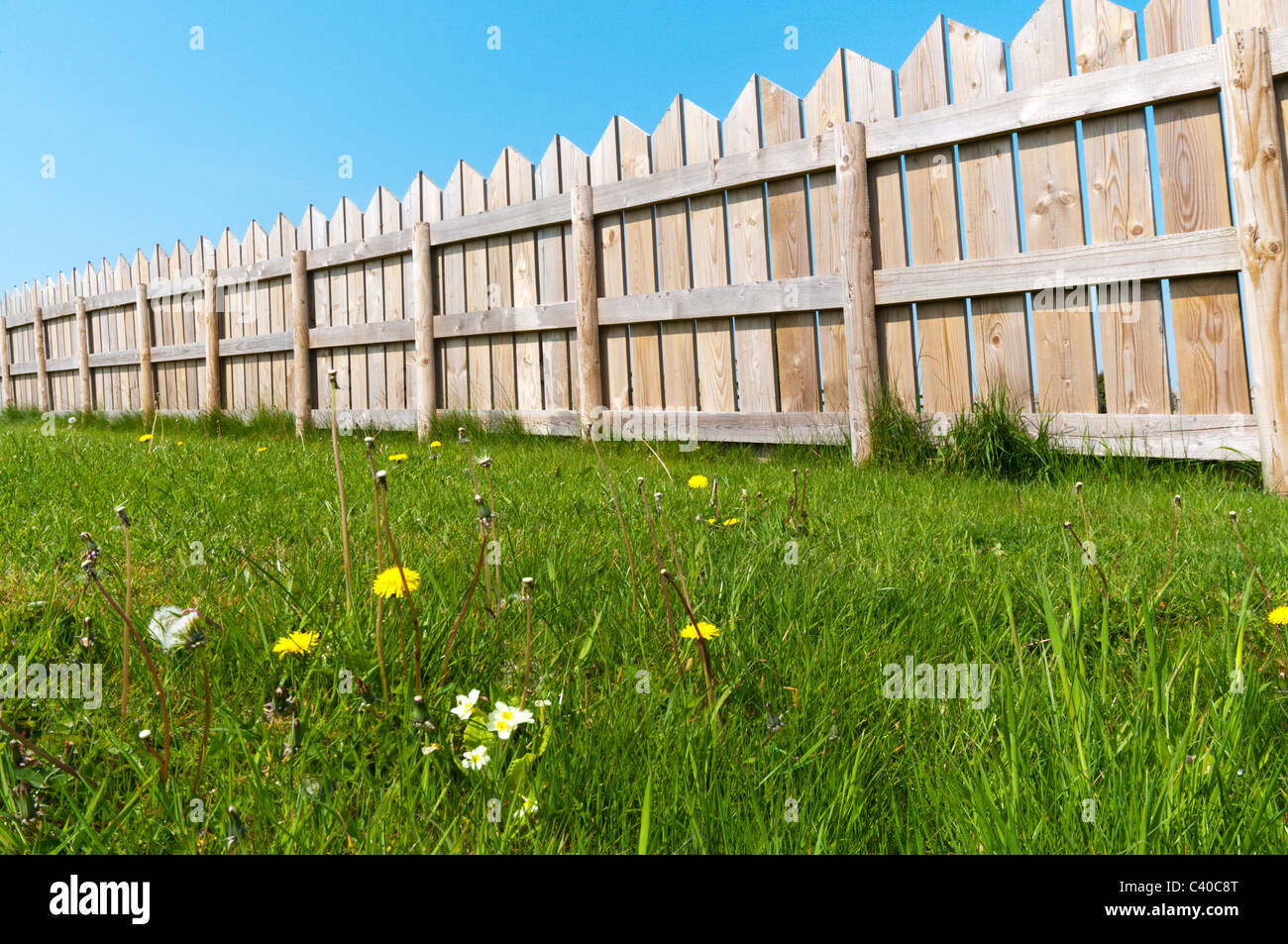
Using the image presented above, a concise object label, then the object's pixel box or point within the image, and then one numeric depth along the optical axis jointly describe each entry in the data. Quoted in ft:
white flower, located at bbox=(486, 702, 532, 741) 3.43
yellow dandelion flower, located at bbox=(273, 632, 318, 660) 4.08
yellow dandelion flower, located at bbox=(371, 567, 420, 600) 4.07
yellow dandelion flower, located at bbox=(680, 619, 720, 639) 4.40
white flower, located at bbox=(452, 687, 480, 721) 3.62
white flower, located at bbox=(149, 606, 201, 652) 3.93
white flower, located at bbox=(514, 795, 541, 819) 3.12
